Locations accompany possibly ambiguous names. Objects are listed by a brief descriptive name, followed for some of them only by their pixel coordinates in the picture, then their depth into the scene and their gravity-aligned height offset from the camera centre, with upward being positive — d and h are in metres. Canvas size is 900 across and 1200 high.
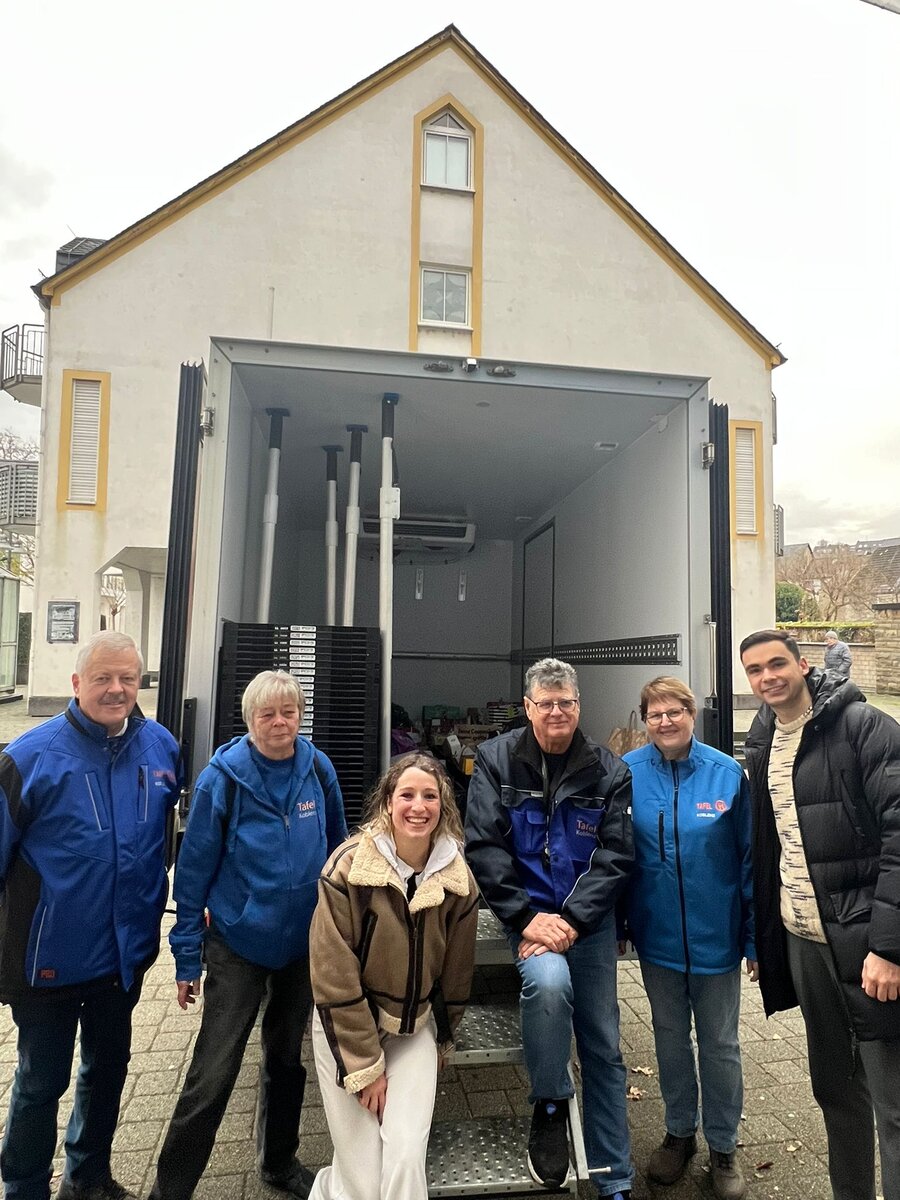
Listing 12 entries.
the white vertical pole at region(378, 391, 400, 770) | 2.95 +0.43
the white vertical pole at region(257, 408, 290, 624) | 3.59 +0.68
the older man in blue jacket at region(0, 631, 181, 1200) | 1.83 -0.66
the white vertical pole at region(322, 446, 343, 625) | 4.26 +0.74
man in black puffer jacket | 1.75 -0.58
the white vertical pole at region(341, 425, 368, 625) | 3.71 +0.66
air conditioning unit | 6.09 +0.99
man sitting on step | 1.97 -0.66
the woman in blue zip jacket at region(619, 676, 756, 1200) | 2.14 -0.78
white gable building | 10.55 +5.37
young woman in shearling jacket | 1.77 -0.84
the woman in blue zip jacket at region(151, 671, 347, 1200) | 1.95 -0.67
